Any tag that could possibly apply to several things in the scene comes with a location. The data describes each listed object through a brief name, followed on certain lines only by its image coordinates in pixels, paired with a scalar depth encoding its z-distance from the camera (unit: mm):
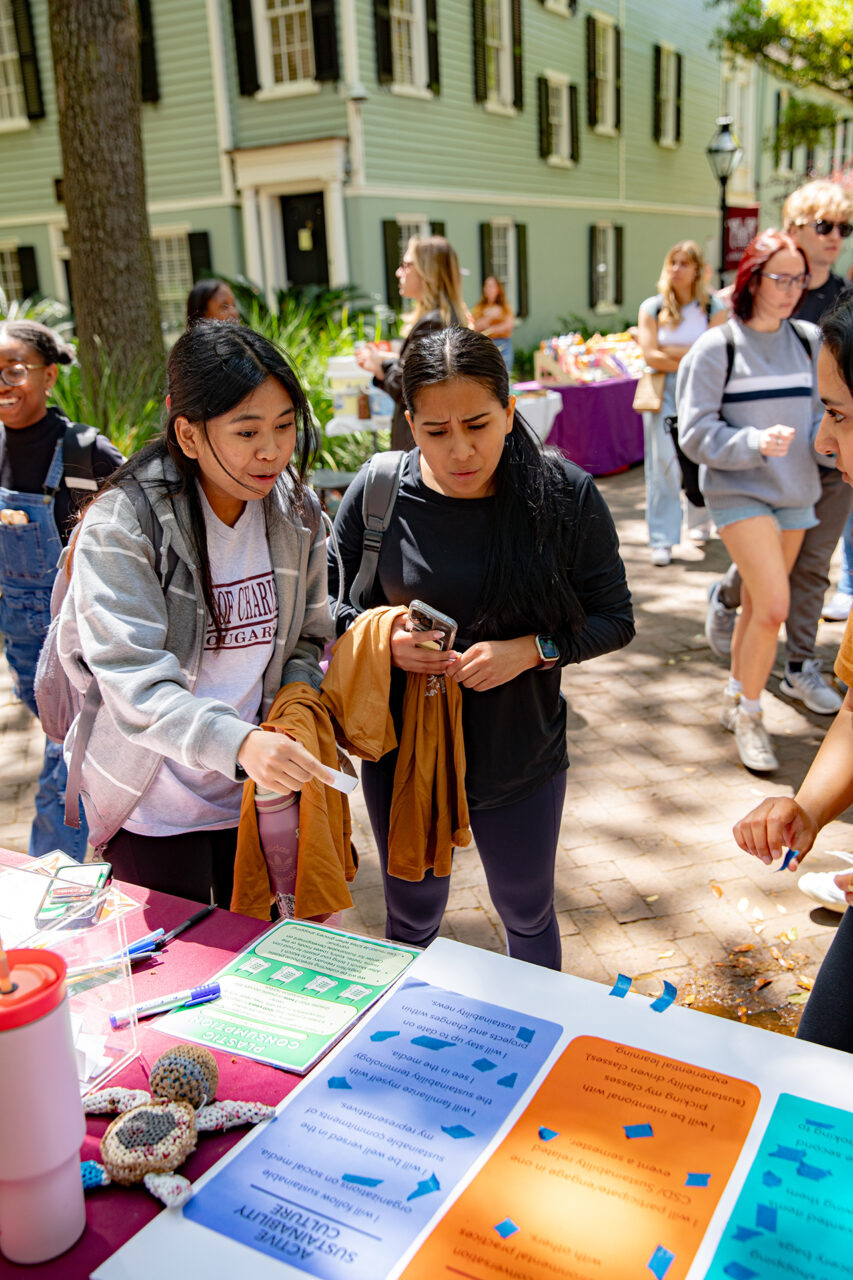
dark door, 14891
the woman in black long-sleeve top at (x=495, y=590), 2043
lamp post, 15180
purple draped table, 9438
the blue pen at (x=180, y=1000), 1472
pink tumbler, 955
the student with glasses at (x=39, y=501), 3211
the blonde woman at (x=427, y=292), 4605
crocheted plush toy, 1153
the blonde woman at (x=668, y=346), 6926
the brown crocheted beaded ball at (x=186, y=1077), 1256
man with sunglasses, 4461
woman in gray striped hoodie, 1652
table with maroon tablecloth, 1086
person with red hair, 3920
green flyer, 1397
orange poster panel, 1038
